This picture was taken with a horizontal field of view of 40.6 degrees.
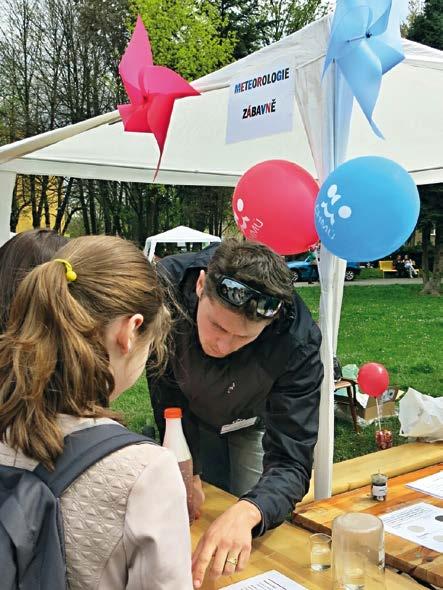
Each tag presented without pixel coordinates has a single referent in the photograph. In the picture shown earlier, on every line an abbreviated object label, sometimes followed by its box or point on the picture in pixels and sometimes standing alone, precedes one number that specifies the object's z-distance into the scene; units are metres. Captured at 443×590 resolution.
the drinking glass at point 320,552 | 1.59
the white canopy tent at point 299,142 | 2.25
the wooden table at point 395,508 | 1.58
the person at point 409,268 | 21.66
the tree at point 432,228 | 14.11
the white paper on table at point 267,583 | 1.48
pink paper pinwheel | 2.66
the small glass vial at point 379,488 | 2.06
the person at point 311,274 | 20.89
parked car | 21.19
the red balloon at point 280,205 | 2.26
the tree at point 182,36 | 15.77
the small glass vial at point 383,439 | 3.50
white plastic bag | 2.79
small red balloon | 3.82
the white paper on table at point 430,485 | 2.09
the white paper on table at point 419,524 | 1.71
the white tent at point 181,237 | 12.55
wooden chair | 4.93
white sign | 2.30
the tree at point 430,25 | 14.76
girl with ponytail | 0.87
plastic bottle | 1.75
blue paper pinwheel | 1.91
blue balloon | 1.93
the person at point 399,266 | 22.08
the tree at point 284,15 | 19.05
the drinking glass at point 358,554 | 1.46
